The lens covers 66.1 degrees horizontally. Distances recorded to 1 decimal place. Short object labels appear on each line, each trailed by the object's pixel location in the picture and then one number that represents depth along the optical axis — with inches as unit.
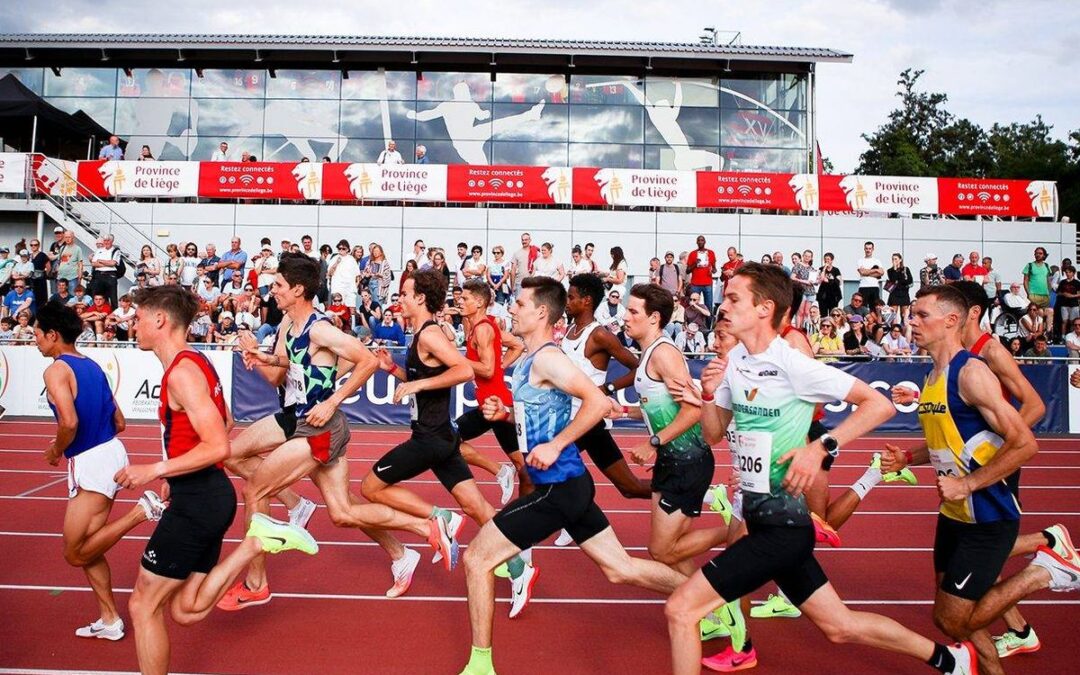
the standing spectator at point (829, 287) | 723.4
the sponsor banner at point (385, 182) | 856.3
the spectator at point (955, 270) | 762.8
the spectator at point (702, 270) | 724.7
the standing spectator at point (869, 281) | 738.2
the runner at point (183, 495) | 159.9
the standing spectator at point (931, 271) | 749.9
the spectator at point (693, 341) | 658.2
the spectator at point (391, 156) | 888.3
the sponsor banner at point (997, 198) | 885.8
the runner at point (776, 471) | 147.7
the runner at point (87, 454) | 199.0
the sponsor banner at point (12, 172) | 864.3
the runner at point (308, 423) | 226.4
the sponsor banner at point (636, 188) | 863.3
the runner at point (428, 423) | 245.4
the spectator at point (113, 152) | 914.7
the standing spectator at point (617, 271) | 631.2
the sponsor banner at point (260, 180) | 864.9
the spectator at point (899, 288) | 730.8
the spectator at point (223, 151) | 928.9
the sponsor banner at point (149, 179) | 861.8
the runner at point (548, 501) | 176.9
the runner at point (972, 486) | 168.7
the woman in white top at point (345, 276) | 679.1
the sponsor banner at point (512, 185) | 860.6
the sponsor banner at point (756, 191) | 867.4
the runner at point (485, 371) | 287.1
